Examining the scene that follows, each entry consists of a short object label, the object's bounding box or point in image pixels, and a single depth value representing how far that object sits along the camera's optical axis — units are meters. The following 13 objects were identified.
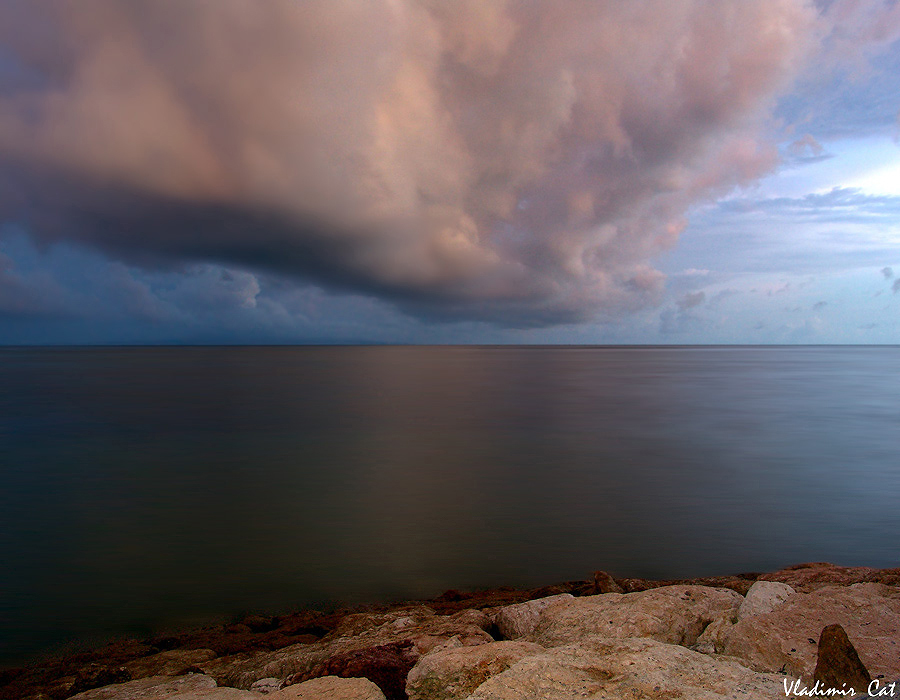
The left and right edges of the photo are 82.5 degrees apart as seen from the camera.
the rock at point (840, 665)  4.22
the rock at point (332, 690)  4.62
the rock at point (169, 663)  5.93
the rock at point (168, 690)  5.03
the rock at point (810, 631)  4.83
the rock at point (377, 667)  4.97
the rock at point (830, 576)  7.79
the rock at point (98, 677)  5.67
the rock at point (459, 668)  4.67
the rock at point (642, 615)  5.66
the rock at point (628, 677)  4.24
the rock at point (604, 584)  7.70
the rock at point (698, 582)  8.00
